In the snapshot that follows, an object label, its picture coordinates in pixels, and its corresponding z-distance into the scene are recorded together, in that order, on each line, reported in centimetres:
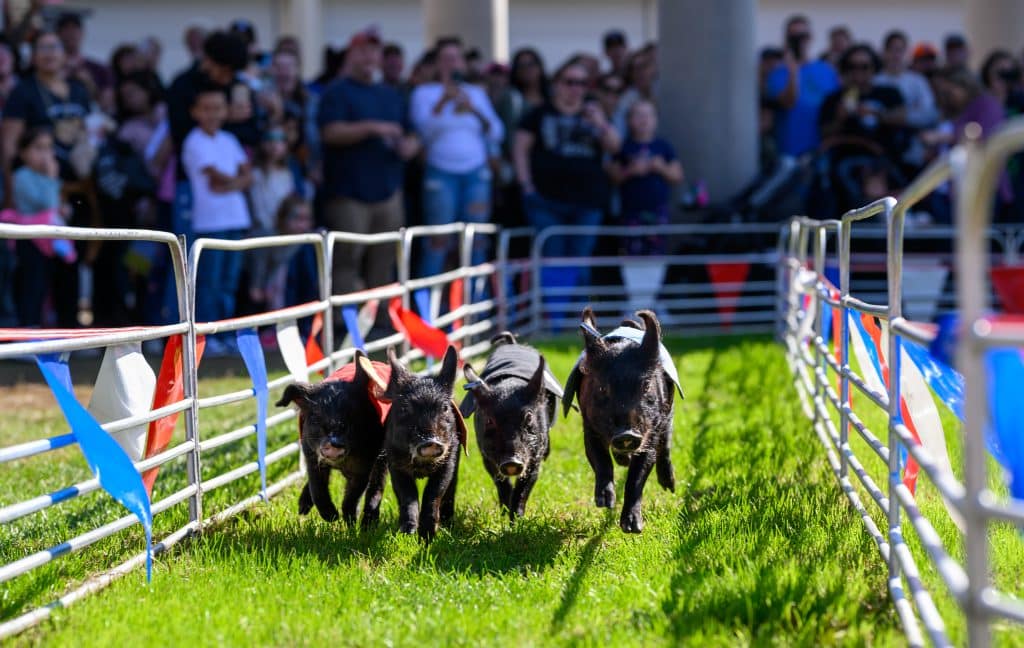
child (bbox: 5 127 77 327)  1085
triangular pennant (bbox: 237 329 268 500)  570
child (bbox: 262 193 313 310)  1120
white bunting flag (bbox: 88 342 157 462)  473
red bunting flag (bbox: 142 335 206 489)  504
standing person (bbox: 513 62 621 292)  1243
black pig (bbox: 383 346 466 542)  489
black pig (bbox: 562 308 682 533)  492
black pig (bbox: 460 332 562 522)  503
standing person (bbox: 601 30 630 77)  1490
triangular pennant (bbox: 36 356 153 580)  407
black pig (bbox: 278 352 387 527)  511
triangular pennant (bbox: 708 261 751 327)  1327
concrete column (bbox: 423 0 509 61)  1664
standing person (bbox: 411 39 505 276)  1179
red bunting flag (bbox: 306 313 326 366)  651
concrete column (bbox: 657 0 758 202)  1436
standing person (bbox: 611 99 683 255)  1309
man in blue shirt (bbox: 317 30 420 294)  1119
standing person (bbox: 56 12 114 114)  1200
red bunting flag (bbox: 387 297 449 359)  776
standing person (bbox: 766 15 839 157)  1407
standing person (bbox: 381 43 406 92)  1284
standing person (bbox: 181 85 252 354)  1012
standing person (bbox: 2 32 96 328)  1074
